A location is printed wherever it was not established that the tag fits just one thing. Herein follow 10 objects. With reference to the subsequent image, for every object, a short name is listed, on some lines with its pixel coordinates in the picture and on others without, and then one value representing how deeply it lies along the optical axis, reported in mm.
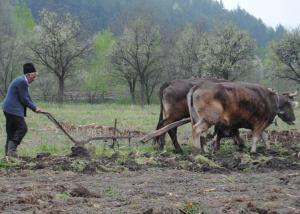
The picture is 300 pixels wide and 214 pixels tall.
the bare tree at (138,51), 64625
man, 13102
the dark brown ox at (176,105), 15445
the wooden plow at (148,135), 12898
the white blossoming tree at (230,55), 54188
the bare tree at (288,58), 56875
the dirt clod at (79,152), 12617
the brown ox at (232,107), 14203
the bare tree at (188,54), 66375
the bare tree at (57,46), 57875
